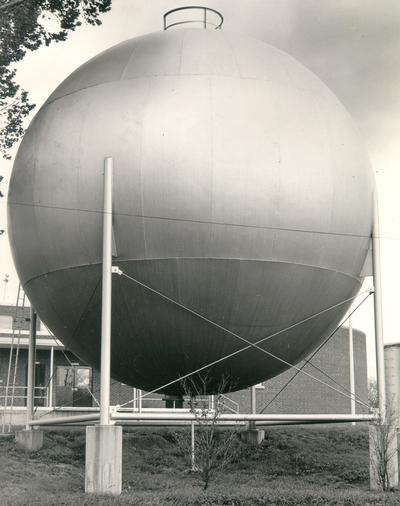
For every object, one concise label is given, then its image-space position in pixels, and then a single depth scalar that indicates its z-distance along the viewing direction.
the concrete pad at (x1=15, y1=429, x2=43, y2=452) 18.47
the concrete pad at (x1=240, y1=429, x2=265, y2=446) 20.89
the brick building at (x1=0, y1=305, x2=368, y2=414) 32.97
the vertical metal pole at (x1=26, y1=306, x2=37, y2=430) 19.27
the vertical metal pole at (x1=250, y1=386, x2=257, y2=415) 21.18
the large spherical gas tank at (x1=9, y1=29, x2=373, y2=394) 14.10
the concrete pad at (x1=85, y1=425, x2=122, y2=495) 13.55
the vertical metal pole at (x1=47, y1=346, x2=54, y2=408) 29.79
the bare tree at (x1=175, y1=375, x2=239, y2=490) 14.46
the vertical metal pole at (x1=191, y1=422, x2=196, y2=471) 17.16
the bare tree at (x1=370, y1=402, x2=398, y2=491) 15.20
